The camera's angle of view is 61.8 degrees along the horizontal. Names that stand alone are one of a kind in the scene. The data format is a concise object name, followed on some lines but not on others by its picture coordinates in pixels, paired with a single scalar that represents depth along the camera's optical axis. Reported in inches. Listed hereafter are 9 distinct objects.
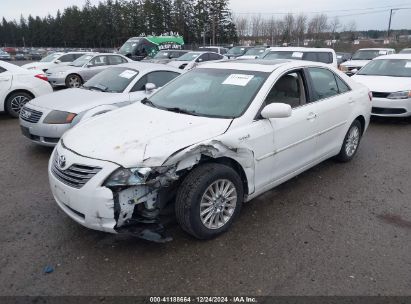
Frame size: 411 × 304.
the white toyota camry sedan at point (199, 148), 112.7
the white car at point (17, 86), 327.9
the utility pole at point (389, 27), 1971.2
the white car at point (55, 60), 602.9
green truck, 874.1
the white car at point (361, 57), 567.8
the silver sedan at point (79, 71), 520.4
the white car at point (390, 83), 299.6
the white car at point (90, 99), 218.5
